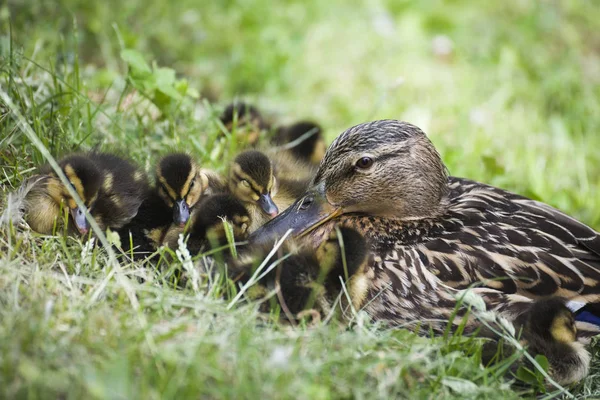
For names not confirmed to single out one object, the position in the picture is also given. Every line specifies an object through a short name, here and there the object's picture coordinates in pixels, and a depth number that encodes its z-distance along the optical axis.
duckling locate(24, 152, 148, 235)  5.50
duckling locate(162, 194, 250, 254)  5.71
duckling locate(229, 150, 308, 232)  6.27
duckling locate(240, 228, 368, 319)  5.11
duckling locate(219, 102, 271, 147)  8.39
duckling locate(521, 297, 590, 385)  5.11
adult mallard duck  5.54
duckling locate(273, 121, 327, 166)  8.36
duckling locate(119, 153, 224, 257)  5.90
